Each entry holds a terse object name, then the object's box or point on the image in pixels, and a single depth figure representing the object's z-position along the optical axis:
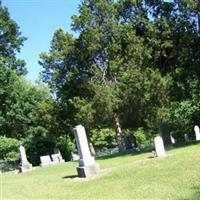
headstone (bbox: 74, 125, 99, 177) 13.73
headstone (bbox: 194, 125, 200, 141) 26.46
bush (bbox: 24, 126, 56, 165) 32.55
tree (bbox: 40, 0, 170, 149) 22.97
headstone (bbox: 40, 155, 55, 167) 25.84
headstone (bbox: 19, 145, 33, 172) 22.70
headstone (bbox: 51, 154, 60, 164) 26.95
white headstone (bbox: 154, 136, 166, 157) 15.22
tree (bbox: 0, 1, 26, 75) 34.17
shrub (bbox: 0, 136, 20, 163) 31.98
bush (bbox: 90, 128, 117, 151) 43.24
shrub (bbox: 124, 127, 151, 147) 46.99
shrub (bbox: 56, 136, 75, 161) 33.87
